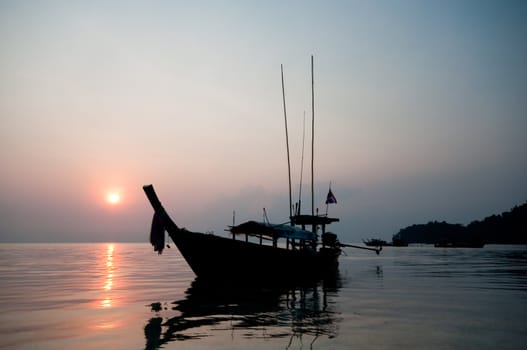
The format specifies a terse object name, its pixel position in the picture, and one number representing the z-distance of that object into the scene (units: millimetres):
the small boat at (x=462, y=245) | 148125
